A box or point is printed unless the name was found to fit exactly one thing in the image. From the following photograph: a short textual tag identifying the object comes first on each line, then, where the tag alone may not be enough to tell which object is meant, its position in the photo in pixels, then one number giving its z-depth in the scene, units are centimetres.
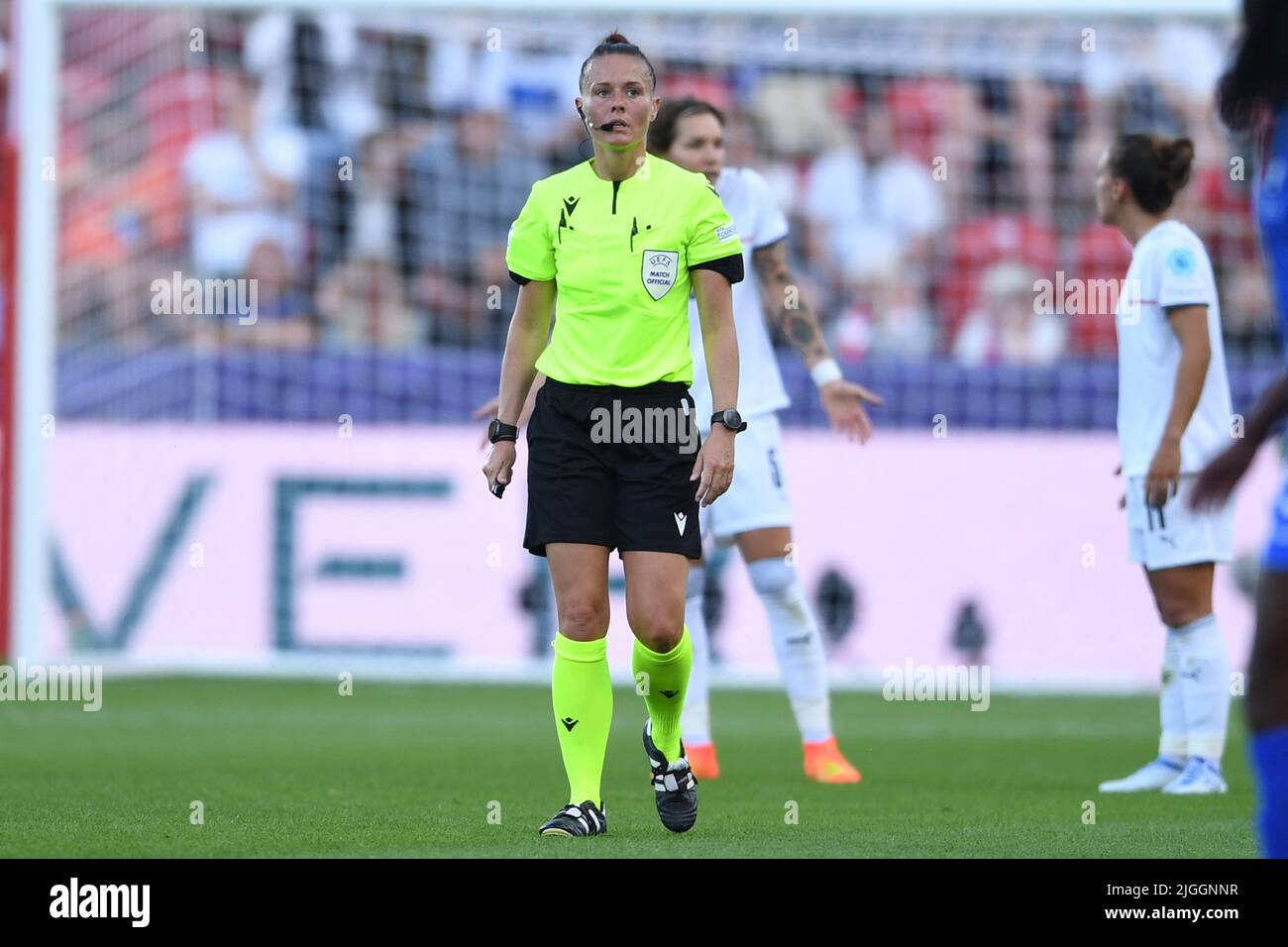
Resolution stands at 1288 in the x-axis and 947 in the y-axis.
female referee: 600
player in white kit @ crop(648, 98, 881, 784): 814
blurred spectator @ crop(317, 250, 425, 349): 1427
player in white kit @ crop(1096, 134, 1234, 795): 767
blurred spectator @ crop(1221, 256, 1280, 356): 1398
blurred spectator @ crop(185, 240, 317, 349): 1370
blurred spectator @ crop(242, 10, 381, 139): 1488
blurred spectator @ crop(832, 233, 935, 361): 1446
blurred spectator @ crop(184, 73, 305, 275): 1445
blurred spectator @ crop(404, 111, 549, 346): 1438
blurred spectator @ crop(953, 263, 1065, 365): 1448
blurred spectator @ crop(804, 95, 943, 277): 1499
